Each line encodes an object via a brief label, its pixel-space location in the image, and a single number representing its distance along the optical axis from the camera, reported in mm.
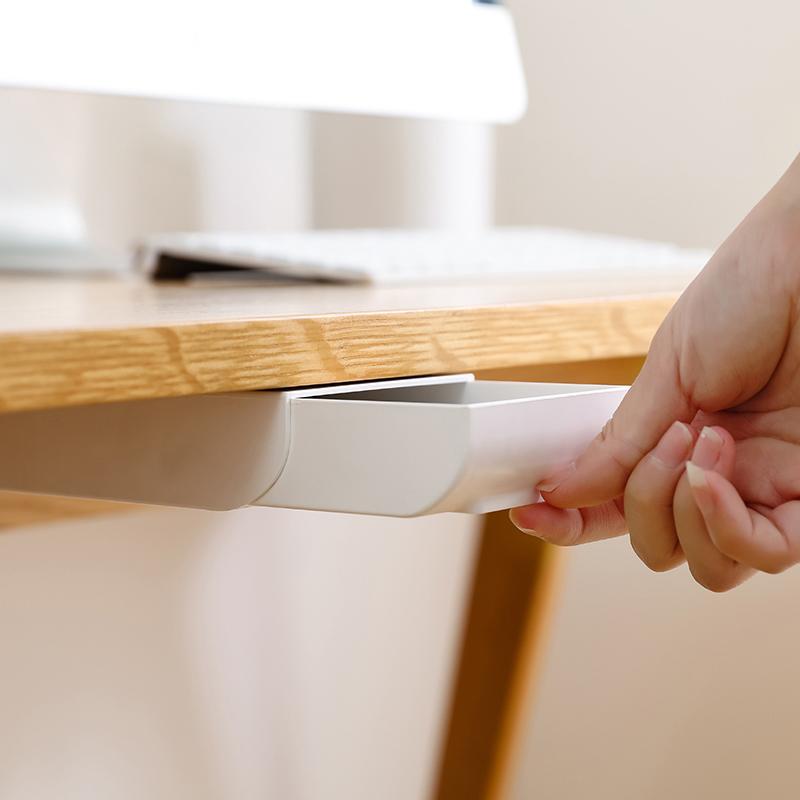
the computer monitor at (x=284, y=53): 986
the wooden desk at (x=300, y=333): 788
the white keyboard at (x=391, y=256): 1086
